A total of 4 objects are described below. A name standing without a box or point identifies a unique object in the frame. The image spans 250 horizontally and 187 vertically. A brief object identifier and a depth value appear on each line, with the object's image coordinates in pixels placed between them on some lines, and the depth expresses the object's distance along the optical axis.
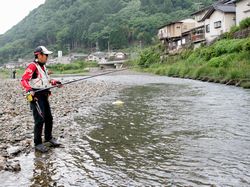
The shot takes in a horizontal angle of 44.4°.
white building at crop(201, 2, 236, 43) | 43.94
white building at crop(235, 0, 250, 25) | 37.06
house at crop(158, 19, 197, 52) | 64.74
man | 6.68
